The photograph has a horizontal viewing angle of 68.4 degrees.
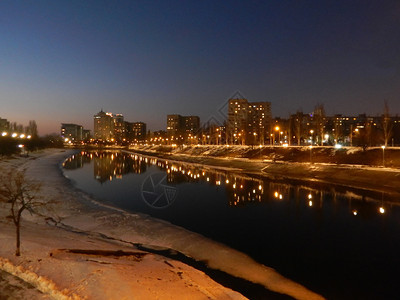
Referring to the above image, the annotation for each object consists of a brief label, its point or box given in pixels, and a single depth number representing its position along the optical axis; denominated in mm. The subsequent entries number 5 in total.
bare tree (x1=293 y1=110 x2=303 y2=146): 87050
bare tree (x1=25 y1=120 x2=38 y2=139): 171875
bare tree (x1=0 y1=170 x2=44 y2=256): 12709
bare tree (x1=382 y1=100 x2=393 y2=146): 69100
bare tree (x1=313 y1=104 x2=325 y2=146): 85100
